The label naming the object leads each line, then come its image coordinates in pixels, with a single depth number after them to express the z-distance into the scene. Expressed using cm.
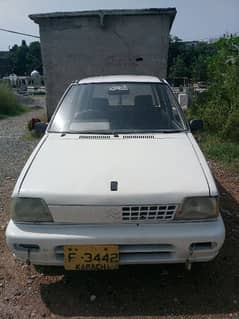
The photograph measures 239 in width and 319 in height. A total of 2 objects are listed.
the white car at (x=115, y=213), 170
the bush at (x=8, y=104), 1166
